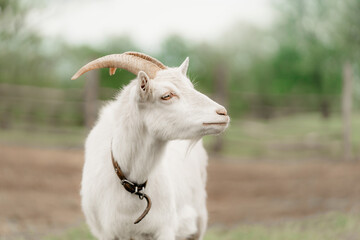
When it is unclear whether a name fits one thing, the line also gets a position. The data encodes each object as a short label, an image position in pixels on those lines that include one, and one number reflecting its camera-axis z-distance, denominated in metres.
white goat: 3.28
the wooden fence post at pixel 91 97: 14.99
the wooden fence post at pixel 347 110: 14.48
